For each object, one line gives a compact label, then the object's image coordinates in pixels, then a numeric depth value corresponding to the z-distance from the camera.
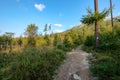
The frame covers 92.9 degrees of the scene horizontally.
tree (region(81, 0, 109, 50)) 4.96
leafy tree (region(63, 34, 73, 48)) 8.76
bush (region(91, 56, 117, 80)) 2.66
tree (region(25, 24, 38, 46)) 10.87
